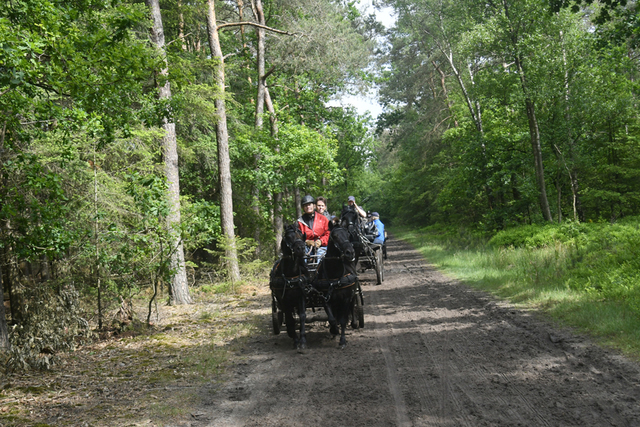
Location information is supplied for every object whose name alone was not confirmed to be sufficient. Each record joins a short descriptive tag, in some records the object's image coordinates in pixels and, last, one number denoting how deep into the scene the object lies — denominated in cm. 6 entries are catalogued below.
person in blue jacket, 1494
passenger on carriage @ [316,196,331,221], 1016
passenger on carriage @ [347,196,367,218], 1226
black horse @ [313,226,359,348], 734
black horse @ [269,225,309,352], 743
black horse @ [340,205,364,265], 945
